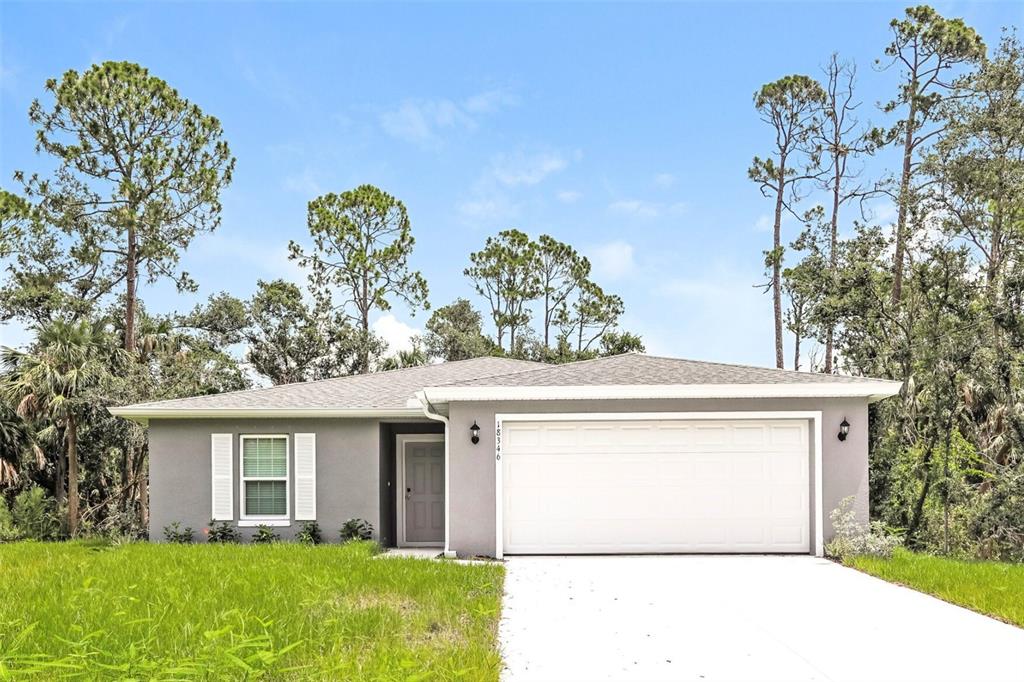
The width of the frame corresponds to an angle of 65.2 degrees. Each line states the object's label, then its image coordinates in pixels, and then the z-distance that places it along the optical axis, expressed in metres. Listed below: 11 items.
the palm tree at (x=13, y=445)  17.80
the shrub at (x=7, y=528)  16.53
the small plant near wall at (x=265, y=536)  12.91
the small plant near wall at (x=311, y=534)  12.79
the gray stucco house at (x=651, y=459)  11.41
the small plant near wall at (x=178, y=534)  13.07
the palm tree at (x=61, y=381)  16.66
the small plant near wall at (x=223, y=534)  13.01
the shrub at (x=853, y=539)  10.86
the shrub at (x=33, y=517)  17.20
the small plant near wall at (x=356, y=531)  12.88
